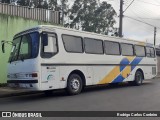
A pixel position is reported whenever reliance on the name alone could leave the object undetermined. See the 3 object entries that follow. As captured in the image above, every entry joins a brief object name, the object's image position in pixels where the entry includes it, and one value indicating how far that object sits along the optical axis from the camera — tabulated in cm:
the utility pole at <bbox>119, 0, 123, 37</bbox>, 2530
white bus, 1236
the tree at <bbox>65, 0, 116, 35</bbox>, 5534
